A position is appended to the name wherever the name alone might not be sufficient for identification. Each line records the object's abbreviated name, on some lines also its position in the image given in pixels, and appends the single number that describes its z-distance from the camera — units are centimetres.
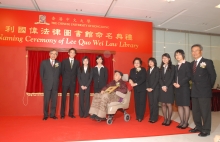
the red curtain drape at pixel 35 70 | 401
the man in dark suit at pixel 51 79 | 370
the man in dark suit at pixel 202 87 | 273
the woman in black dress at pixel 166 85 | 321
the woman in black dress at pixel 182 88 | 299
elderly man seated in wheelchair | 321
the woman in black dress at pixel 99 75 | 398
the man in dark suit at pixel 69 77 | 383
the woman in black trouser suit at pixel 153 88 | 349
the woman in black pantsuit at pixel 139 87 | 364
